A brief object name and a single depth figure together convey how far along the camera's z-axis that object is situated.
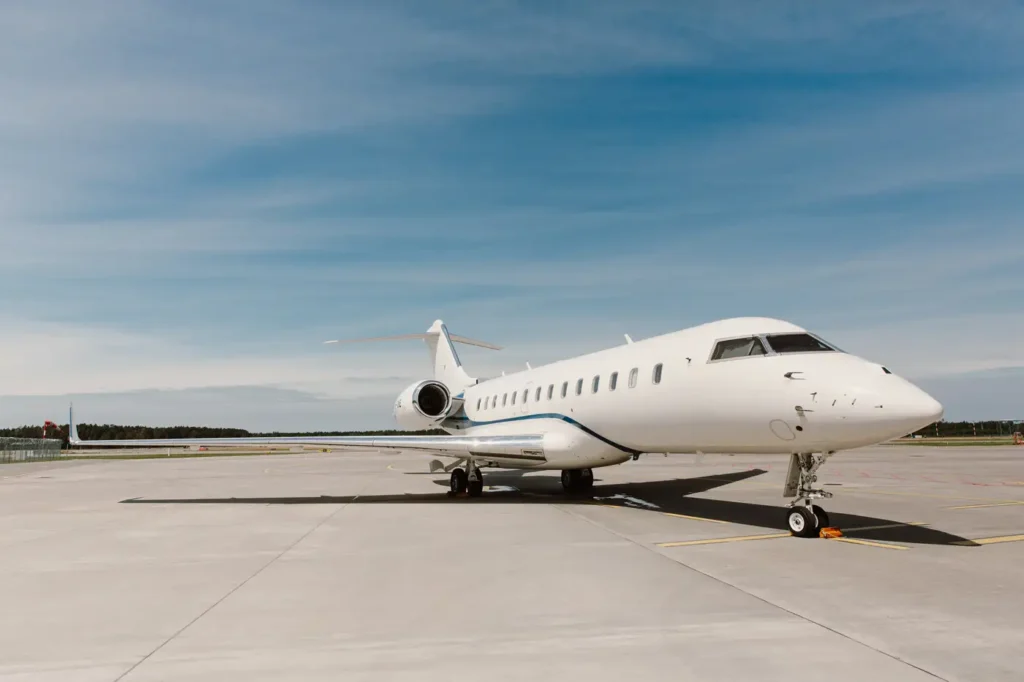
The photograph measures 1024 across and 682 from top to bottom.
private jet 8.55
